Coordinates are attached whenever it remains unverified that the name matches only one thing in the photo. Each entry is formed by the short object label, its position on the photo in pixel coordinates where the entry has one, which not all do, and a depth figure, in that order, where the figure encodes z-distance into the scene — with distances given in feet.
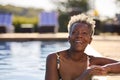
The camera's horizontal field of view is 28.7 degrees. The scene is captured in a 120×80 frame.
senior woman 6.48
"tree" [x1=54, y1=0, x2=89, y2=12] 42.49
